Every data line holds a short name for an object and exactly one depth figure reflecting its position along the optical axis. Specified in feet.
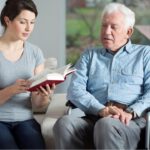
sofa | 8.34
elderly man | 7.91
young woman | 7.82
